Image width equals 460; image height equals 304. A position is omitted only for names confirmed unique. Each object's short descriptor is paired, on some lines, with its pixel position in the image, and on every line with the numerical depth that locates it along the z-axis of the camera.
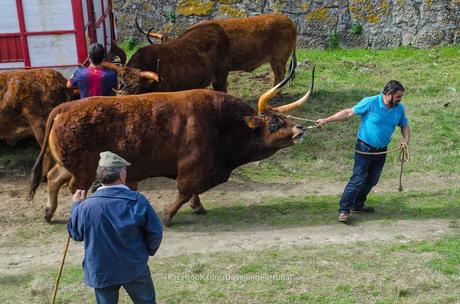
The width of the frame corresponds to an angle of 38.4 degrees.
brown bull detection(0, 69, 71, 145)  9.41
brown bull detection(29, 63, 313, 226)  7.79
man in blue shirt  7.79
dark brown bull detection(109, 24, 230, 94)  9.86
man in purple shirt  8.63
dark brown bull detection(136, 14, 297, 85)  12.21
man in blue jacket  4.69
